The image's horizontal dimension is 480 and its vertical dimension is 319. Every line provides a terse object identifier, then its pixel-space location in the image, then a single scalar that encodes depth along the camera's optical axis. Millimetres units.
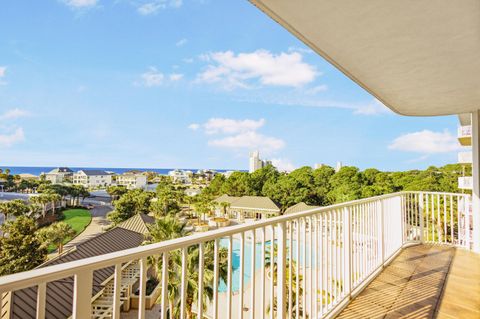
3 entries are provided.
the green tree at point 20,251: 20092
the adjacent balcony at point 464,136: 11422
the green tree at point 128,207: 35500
